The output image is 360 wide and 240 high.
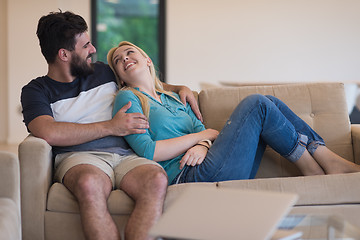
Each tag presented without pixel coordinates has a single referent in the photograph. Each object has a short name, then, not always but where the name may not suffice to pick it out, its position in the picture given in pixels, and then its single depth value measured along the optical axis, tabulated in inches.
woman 94.9
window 296.3
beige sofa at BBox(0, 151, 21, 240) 79.5
